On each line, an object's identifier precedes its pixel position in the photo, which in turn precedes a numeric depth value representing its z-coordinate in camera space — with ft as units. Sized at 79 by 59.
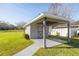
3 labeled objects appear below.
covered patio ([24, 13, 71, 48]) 13.74
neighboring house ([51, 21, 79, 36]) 22.67
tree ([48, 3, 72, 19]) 22.26
